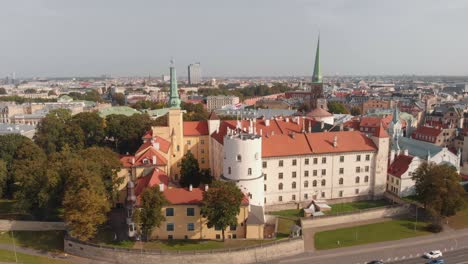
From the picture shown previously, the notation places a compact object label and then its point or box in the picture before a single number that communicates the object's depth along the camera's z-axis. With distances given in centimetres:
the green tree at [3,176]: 6919
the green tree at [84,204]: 4953
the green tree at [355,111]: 18516
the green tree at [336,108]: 16900
